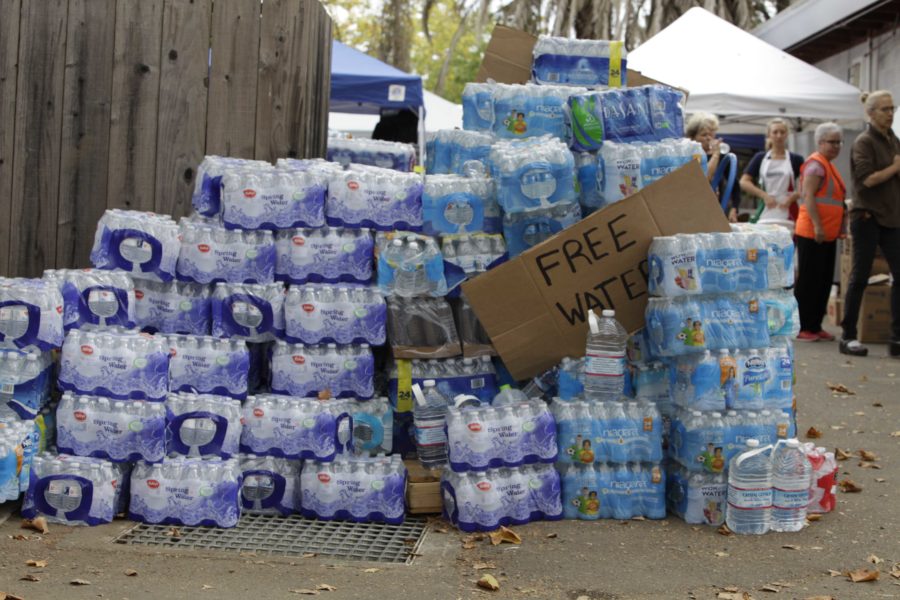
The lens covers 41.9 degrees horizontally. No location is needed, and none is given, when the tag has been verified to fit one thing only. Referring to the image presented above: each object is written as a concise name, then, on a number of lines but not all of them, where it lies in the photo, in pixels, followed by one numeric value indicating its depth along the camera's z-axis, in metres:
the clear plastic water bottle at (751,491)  5.90
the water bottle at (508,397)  6.33
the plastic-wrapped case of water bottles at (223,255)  6.39
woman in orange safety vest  11.84
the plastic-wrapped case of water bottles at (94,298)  6.05
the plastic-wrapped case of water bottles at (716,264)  6.06
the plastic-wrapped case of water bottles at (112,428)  5.80
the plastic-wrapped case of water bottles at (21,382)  5.82
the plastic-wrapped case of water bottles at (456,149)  7.41
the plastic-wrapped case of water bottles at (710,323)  6.05
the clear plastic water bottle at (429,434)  6.40
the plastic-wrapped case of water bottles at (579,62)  7.50
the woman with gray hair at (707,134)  9.93
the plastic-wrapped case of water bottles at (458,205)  6.62
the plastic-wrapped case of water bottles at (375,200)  6.47
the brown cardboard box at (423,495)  6.21
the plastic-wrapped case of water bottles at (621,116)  6.80
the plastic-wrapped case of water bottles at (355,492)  6.11
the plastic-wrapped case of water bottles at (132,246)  6.30
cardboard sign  6.46
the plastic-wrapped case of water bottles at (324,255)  6.45
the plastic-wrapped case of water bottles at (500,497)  5.90
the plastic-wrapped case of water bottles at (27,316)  5.77
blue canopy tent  15.38
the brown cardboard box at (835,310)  14.10
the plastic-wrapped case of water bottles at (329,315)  6.37
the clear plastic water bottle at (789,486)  5.95
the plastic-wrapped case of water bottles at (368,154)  9.42
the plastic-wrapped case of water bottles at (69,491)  5.74
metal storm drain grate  5.60
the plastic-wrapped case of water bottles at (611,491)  6.14
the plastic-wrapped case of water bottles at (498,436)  5.89
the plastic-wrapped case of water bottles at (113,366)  5.81
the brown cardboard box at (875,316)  12.63
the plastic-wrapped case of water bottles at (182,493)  5.84
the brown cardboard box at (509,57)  7.91
